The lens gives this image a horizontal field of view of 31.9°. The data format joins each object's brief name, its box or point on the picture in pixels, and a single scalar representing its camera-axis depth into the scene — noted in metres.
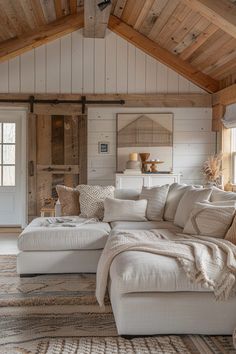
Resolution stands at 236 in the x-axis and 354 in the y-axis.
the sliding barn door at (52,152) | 7.36
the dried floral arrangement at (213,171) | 6.73
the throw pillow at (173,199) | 5.00
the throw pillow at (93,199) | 5.23
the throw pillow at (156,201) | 5.11
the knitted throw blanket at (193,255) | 2.84
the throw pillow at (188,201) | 4.39
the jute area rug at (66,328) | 2.68
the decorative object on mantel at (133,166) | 7.04
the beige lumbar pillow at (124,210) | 5.02
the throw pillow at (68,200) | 5.43
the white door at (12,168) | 7.44
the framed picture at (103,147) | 7.41
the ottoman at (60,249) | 4.28
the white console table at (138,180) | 7.04
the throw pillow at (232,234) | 3.50
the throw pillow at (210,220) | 3.69
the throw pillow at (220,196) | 4.15
